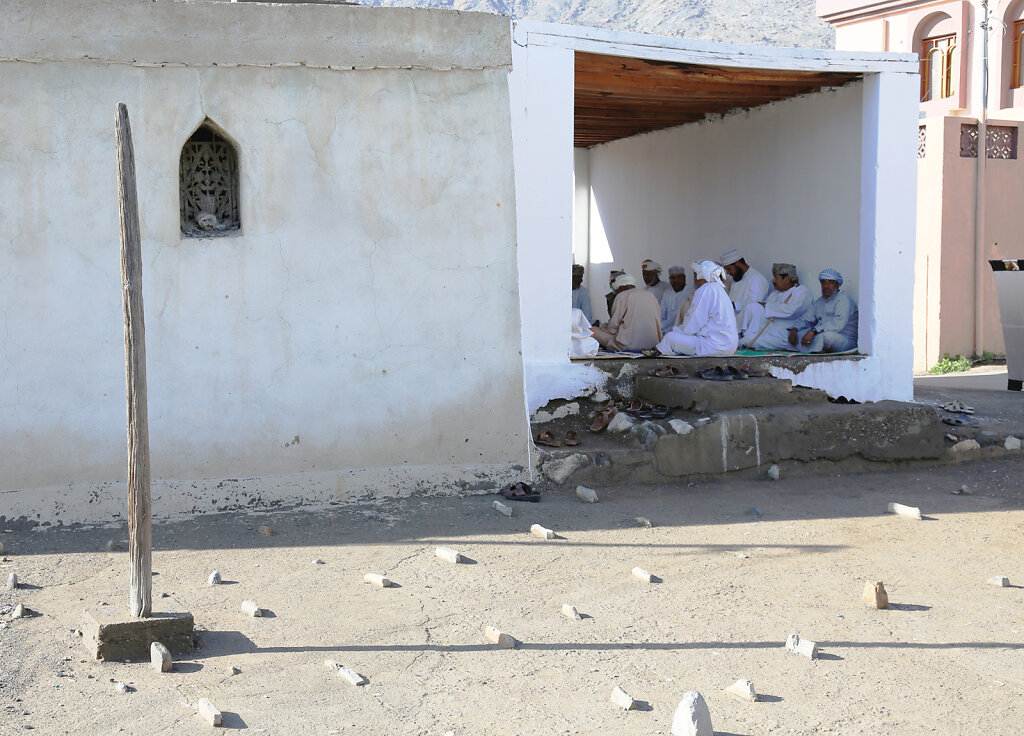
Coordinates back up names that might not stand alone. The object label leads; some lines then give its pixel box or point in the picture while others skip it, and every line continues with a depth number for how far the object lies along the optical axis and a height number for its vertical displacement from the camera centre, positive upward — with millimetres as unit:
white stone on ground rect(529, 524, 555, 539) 5613 -1335
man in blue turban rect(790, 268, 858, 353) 8945 -350
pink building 14070 +803
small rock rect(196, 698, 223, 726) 3246 -1329
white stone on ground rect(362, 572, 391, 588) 4789 -1350
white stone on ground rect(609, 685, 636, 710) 3389 -1363
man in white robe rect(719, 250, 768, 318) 10203 +27
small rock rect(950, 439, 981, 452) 7921 -1271
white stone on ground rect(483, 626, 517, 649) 3992 -1358
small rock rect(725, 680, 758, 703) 3443 -1364
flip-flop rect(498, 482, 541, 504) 6441 -1294
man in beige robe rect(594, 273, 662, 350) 8945 -325
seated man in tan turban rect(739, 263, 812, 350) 9742 -285
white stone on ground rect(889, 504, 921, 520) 6188 -1379
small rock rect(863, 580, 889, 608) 4414 -1346
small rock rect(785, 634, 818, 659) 3848 -1363
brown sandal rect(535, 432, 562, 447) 6910 -1024
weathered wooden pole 3799 -339
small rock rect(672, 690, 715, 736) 3059 -1289
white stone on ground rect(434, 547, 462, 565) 5160 -1335
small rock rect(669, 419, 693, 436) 6996 -959
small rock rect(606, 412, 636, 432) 7160 -945
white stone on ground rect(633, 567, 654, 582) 4859 -1365
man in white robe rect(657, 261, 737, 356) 8688 -369
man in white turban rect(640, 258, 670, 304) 11234 +101
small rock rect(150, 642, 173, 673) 3713 -1315
